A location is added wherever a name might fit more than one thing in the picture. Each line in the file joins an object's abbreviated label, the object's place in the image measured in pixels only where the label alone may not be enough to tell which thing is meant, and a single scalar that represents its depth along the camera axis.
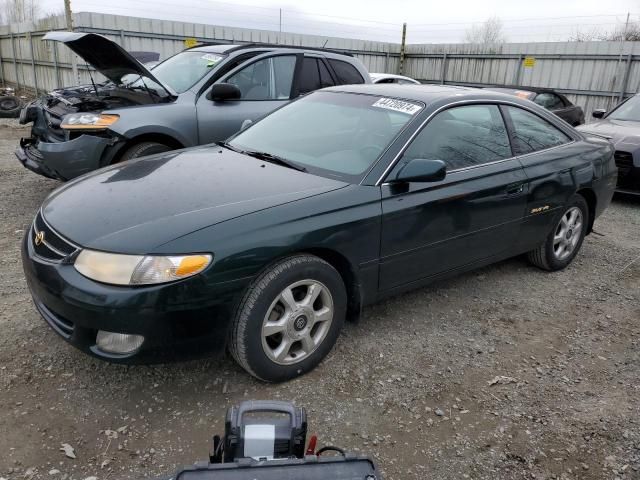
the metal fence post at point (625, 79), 13.59
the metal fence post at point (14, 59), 16.88
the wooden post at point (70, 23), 12.34
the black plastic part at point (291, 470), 1.39
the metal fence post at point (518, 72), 15.84
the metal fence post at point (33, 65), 15.42
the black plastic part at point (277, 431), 1.68
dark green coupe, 2.38
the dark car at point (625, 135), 6.76
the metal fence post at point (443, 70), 17.94
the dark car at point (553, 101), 10.58
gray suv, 4.93
